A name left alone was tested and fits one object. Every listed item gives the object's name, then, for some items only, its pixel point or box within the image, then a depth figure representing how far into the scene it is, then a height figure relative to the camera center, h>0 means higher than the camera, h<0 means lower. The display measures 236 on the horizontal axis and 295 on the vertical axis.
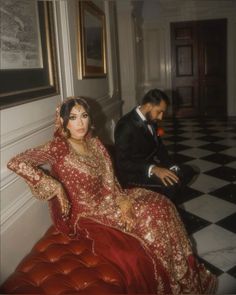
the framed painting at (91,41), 2.81 +0.45
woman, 1.83 -0.71
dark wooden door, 8.23 +0.40
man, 2.61 -0.55
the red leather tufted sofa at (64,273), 1.50 -0.88
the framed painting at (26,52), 1.61 +0.22
